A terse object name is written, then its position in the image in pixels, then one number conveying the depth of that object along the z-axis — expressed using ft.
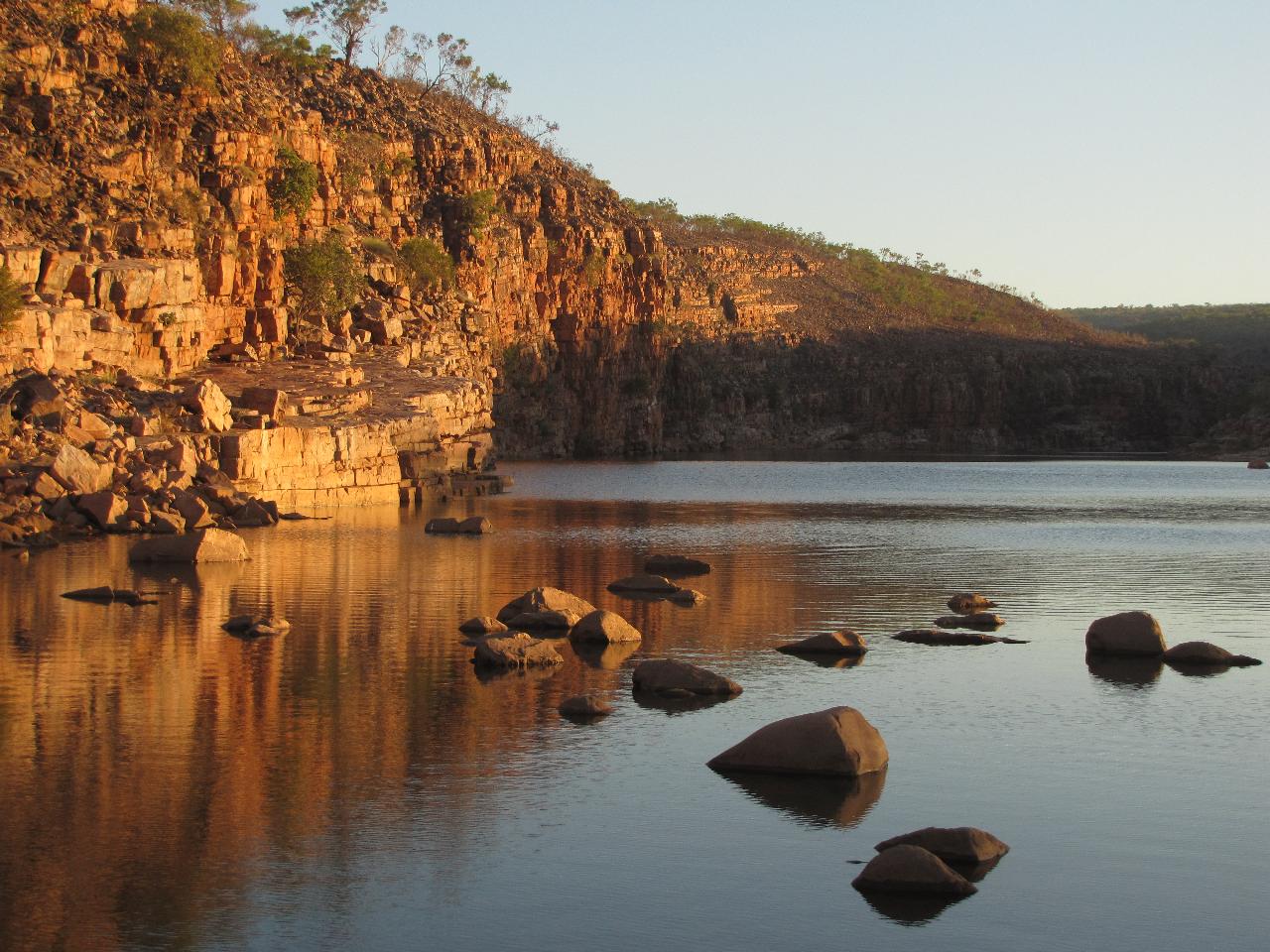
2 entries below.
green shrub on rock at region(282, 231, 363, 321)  262.06
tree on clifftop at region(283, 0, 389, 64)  403.75
